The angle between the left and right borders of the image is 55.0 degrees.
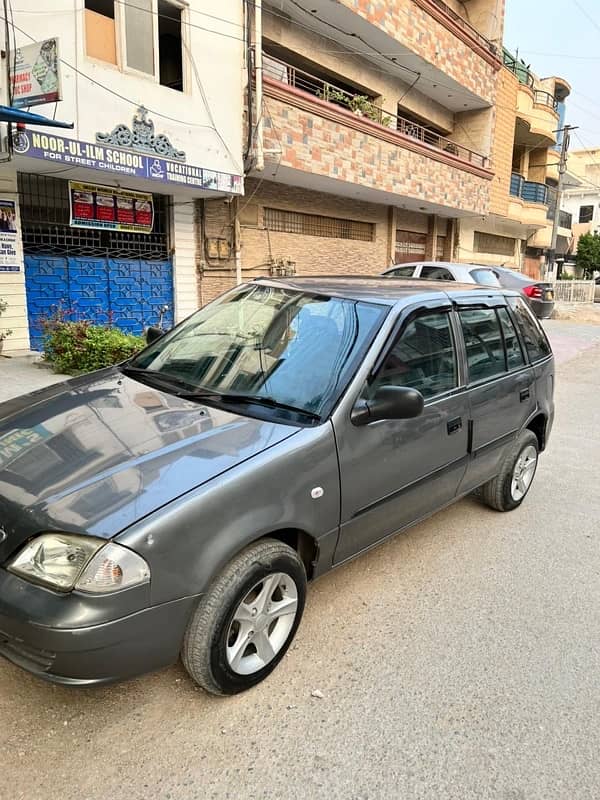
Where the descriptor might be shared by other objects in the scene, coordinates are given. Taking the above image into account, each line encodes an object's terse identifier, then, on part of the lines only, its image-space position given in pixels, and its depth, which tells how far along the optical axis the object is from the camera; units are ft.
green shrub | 25.95
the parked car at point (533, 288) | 41.57
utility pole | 85.66
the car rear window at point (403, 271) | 37.96
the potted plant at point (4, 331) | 30.91
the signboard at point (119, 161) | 26.45
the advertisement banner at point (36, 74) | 23.98
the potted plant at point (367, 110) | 46.96
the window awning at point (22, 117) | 22.27
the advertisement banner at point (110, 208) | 33.17
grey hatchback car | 6.45
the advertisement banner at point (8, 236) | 30.68
